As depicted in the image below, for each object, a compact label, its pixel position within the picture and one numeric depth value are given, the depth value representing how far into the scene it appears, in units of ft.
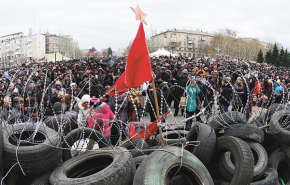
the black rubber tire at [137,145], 17.25
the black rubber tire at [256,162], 15.57
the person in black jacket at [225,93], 35.19
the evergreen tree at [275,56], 214.07
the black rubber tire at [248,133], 17.81
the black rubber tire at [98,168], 12.59
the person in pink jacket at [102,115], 20.36
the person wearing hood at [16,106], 21.98
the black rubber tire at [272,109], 23.80
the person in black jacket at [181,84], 37.60
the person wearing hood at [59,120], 19.34
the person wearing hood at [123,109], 25.57
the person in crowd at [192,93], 30.96
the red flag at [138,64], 13.96
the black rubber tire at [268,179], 15.09
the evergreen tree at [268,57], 218.73
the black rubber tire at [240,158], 13.64
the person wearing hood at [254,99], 31.23
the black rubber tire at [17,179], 14.17
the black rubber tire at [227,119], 19.72
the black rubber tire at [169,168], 11.60
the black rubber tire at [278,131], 18.62
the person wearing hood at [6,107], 22.05
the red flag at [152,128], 18.23
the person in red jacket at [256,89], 35.51
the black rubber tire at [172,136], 20.74
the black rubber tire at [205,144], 15.80
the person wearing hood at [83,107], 20.53
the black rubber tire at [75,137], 17.35
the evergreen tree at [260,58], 222.89
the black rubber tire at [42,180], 13.72
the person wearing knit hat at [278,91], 36.88
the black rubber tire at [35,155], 13.34
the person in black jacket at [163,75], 40.96
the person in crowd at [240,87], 36.76
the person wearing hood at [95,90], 31.21
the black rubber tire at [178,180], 14.00
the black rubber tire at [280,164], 17.81
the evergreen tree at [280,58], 217.11
